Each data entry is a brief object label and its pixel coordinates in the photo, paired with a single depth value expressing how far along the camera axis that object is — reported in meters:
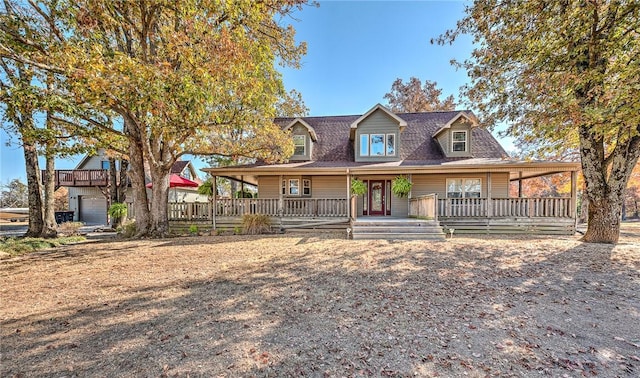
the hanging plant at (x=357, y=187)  13.21
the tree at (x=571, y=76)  7.27
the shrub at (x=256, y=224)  12.11
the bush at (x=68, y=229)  12.90
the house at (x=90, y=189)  21.50
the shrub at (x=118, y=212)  14.38
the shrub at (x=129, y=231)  11.29
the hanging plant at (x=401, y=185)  13.07
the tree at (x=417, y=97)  23.02
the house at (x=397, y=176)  11.80
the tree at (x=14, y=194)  39.19
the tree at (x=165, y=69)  6.02
